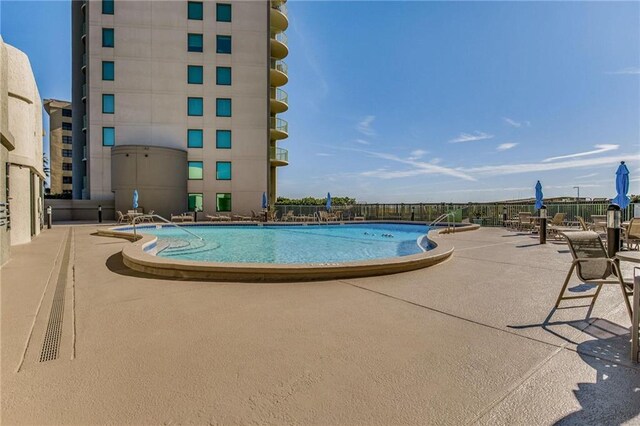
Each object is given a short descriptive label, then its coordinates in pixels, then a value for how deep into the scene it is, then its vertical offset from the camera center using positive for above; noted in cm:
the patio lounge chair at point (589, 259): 358 -56
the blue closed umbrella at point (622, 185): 876 +62
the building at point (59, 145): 5791 +1049
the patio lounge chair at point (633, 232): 788 -58
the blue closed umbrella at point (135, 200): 1900 +26
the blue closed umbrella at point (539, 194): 1266 +53
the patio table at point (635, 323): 251 -89
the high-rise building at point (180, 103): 2184 +714
